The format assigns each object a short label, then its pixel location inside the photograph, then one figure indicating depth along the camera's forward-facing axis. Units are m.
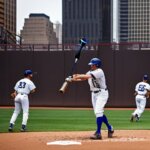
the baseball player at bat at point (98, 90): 11.56
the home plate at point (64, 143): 10.59
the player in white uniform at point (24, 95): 14.05
